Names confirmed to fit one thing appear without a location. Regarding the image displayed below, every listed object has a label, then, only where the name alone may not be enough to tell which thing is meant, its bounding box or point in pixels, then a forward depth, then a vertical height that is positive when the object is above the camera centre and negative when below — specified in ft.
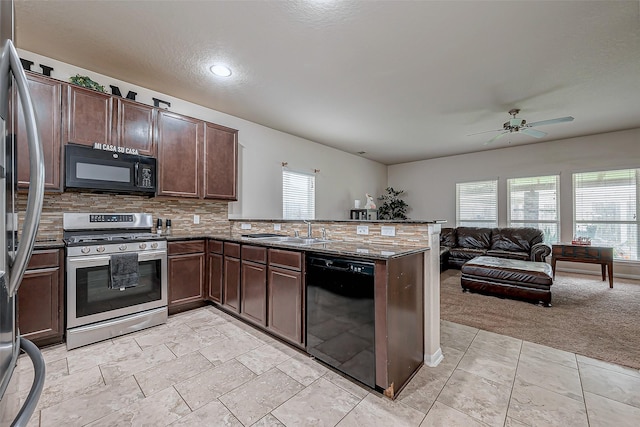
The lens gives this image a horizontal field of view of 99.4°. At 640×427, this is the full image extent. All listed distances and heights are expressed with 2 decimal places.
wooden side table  14.14 -2.12
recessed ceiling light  9.57 +5.22
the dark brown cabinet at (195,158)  10.50 +2.42
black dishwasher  5.89 -2.33
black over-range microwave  8.42 +1.51
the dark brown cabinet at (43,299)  7.23 -2.31
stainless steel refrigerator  1.92 -0.04
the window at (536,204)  18.90 +0.82
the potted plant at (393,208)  25.38 +0.68
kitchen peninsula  5.74 -1.89
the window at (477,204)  21.26 +0.94
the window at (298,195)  16.87 +1.31
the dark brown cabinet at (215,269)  10.32 -2.13
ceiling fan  13.03 +4.46
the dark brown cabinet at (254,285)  8.44 -2.27
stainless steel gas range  7.81 -1.95
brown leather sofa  16.74 -1.98
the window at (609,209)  16.51 +0.41
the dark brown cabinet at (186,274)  10.01 -2.27
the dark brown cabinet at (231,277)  9.52 -2.23
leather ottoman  11.25 -2.81
